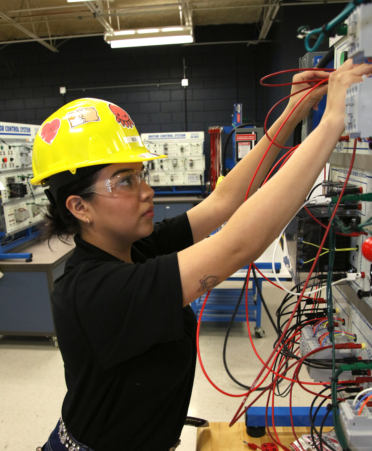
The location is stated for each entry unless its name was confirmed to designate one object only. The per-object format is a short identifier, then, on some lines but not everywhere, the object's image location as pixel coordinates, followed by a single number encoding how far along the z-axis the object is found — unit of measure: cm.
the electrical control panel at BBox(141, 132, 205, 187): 563
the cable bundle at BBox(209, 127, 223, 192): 557
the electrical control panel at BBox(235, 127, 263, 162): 386
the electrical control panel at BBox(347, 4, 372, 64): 55
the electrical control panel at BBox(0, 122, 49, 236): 309
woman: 64
